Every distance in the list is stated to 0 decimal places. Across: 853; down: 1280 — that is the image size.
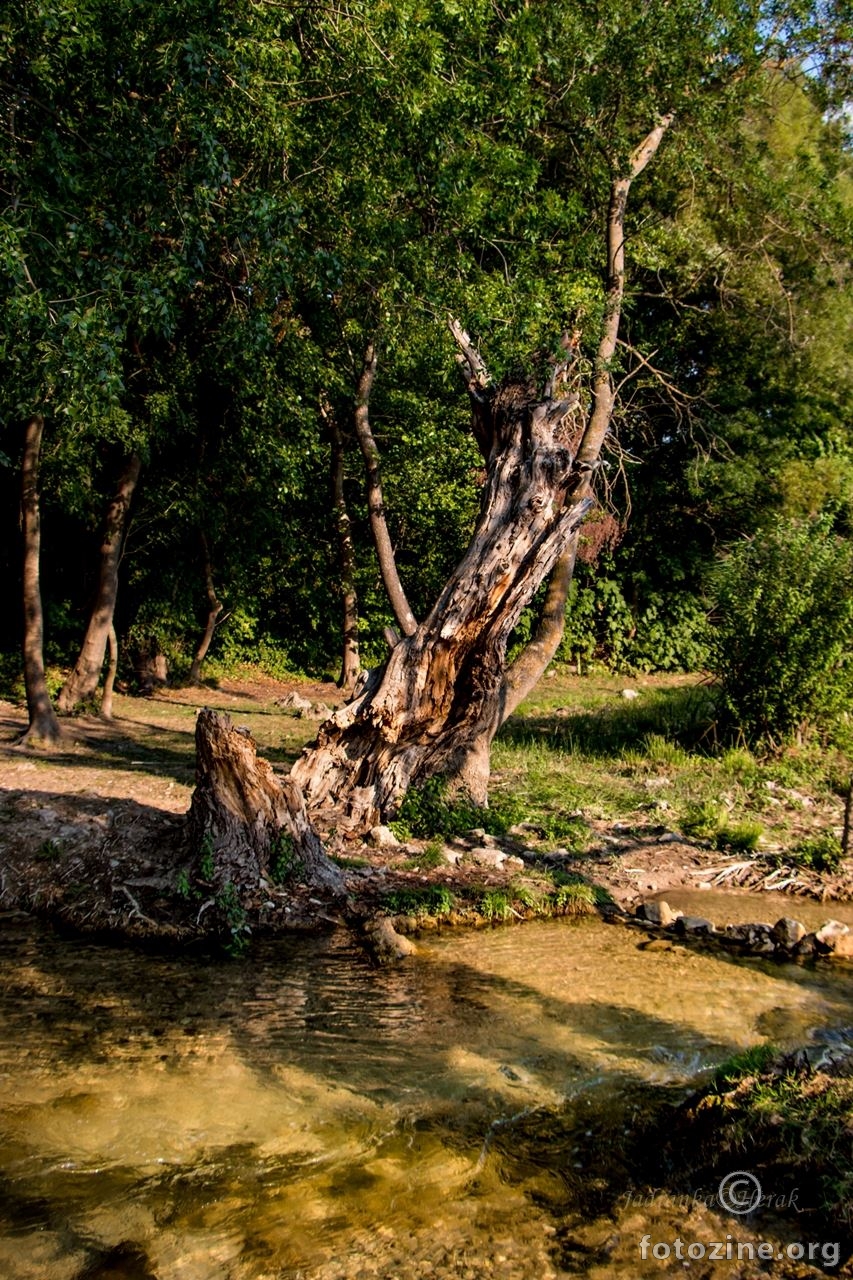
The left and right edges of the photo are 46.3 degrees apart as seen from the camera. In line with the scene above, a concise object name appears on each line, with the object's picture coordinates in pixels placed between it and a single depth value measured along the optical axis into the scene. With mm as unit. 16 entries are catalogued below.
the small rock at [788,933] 6527
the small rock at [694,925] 6855
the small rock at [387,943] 6164
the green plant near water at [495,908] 6996
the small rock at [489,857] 7855
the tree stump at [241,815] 6797
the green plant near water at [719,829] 8617
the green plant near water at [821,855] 8156
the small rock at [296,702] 16225
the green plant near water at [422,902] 6887
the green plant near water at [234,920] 6172
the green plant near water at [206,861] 6676
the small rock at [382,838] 8055
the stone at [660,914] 7008
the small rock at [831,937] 6461
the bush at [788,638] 11039
